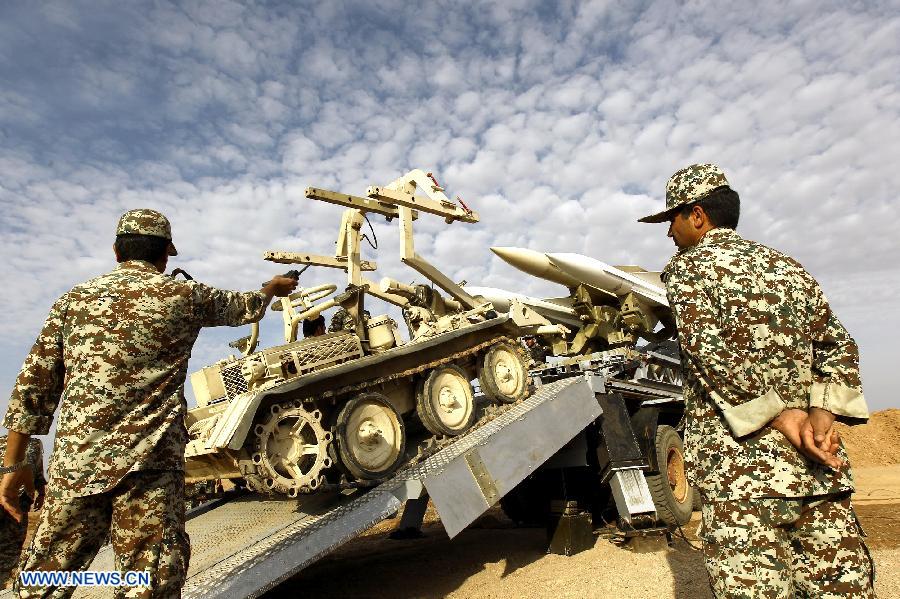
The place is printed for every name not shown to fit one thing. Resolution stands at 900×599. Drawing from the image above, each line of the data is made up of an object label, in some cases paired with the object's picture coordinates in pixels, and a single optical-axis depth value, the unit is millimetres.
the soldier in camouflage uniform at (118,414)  2557
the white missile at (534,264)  12352
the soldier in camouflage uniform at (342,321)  7027
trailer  4285
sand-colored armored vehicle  5359
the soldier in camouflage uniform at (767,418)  2170
